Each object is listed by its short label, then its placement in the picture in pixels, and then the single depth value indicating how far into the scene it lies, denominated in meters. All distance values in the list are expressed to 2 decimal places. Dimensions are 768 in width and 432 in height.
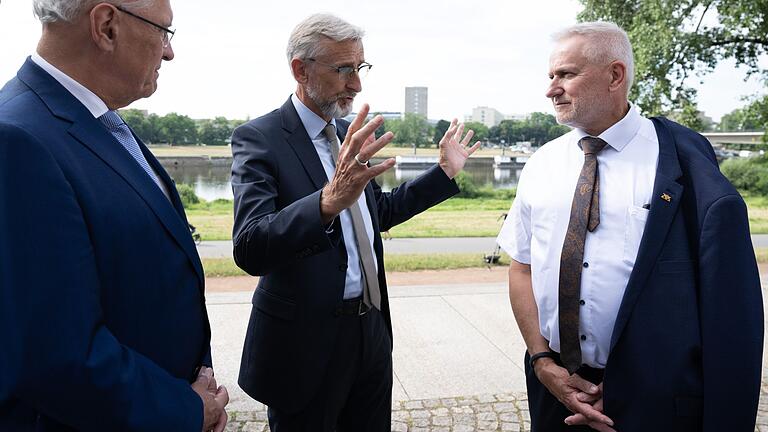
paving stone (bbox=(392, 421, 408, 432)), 3.92
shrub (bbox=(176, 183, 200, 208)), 30.30
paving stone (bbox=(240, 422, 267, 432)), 3.87
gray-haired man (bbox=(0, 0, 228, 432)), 1.28
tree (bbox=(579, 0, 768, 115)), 14.34
